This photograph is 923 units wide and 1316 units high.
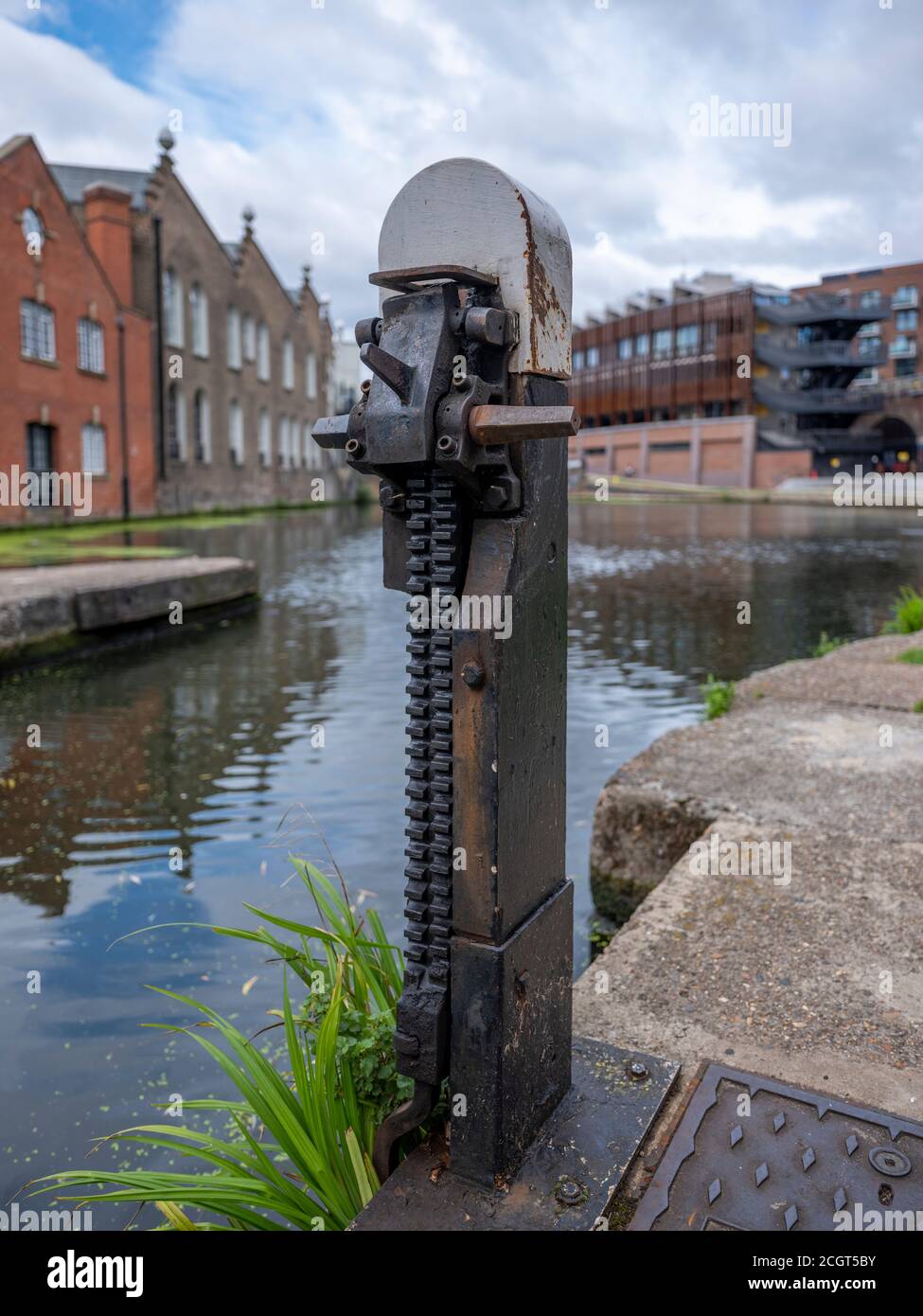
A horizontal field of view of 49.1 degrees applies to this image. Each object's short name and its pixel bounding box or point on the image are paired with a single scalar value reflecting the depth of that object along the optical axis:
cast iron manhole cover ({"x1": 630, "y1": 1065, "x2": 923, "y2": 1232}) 2.12
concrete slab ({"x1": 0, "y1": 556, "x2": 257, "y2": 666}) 10.35
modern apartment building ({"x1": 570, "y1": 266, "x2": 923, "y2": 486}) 63.94
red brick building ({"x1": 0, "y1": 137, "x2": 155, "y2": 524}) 29.39
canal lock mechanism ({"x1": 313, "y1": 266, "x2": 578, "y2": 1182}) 1.97
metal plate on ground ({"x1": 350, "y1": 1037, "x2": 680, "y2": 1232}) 2.07
